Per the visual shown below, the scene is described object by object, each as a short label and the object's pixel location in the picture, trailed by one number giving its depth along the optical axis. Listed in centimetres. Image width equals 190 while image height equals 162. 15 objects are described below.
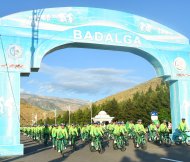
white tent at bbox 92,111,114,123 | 3594
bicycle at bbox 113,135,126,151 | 1279
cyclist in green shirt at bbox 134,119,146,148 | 1327
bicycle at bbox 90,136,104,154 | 1232
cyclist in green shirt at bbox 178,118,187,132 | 1320
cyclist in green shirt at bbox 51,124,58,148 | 1263
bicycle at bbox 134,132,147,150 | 1313
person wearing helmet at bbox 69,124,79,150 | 1491
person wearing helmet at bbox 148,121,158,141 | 1509
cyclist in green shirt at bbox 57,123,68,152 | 1208
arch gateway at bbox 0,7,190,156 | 1158
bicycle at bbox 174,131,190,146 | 1347
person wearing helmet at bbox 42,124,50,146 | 1824
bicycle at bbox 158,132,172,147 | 1393
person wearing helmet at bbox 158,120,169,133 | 1426
